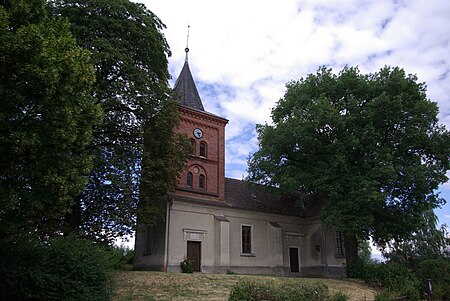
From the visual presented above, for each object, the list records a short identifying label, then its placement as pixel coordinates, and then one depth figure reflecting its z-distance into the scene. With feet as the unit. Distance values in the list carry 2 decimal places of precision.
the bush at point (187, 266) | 79.57
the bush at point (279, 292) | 37.70
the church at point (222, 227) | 85.35
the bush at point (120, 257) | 44.50
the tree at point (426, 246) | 106.52
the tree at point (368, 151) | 76.79
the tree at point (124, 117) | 63.98
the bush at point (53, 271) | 33.47
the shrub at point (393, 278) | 63.57
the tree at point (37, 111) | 30.42
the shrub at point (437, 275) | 66.95
